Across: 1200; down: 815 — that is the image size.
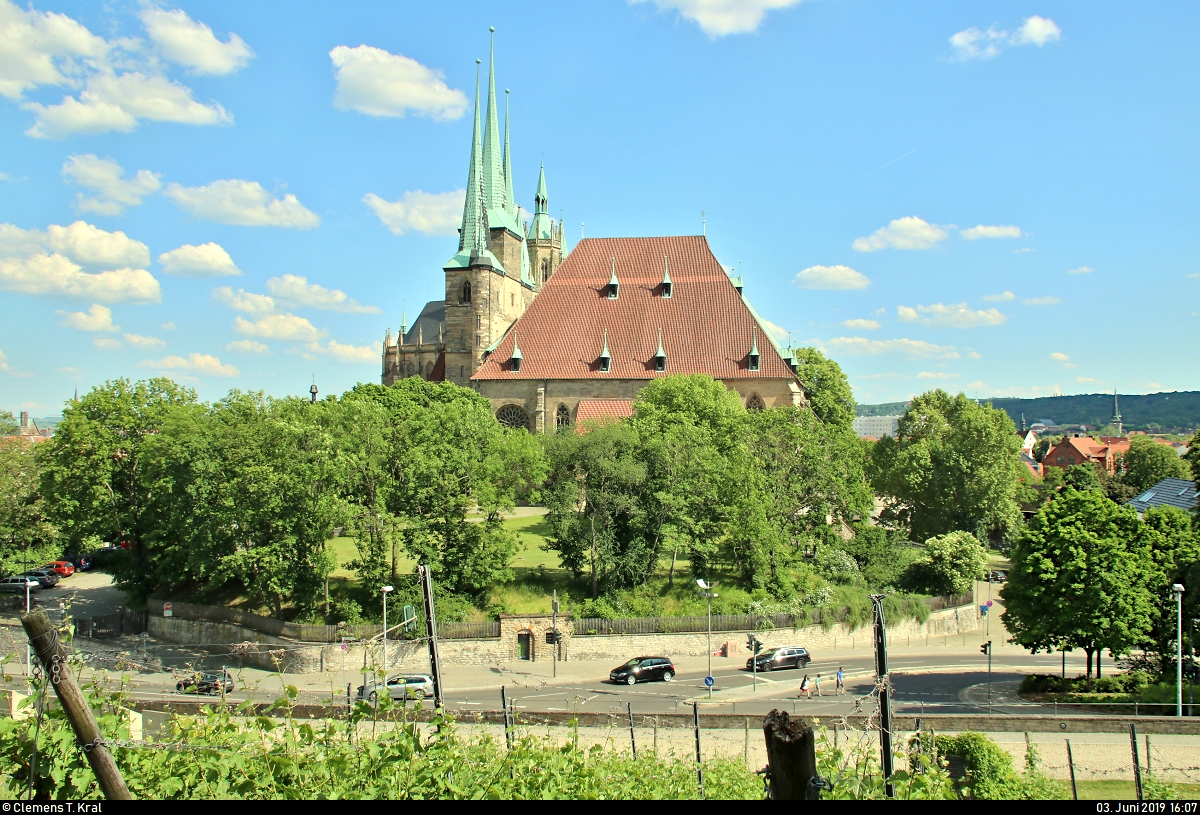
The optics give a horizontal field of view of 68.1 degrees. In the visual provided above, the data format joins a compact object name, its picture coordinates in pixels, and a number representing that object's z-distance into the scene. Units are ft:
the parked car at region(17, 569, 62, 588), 163.02
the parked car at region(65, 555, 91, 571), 183.93
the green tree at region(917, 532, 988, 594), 154.20
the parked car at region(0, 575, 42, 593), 154.20
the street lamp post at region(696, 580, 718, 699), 93.43
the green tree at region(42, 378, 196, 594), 142.51
